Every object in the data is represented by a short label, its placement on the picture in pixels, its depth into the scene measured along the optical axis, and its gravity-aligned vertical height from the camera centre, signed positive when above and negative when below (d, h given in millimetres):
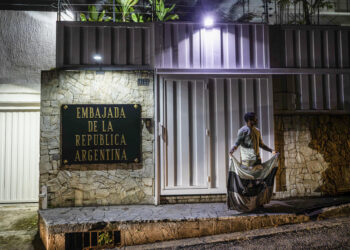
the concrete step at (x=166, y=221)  4949 -1659
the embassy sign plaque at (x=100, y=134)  6191 +262
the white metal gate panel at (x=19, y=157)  7406 -374
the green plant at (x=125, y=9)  7144 +4119
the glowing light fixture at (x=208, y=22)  6502 +3283
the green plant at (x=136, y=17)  7281 +3851
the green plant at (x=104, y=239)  4946 -1973
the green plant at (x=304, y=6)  7883 +4590
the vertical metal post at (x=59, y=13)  6469 +3562
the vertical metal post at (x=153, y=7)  6711 +3825
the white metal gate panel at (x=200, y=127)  6332 +419
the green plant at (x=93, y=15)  6914 +3769
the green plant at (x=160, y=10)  7057 +3917
